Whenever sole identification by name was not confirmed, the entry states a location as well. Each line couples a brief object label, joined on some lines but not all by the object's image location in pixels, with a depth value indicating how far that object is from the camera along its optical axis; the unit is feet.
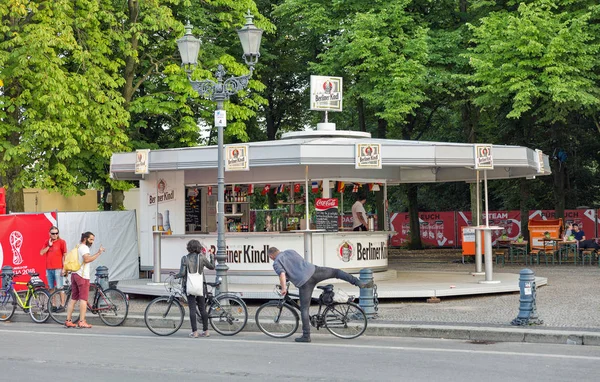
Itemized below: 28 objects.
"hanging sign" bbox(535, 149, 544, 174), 77.22
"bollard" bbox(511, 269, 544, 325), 50.06
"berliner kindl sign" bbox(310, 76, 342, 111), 77.71
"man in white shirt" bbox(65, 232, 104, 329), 56.29
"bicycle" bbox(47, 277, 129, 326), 58.29
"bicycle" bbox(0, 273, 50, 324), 61.57
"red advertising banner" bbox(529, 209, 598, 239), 136.56
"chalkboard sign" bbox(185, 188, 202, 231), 81.10
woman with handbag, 49.60
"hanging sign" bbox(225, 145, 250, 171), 68.74
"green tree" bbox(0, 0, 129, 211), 85.35
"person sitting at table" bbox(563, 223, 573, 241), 101.94
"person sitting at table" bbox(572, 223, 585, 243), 104.01
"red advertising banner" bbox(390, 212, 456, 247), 156.35
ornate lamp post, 57.62
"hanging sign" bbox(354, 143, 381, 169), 67.41
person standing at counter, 77.82
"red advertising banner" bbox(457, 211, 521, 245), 146.51
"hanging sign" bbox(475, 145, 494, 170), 69.82
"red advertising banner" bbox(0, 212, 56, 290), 73.51
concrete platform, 65.62
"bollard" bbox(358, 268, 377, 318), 54.95
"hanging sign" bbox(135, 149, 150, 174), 74.04
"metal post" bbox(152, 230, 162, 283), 75.66
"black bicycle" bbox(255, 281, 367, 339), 47.75
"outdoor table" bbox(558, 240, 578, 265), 101.45
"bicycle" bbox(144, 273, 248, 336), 51.35
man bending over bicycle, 46.83
